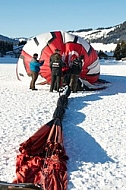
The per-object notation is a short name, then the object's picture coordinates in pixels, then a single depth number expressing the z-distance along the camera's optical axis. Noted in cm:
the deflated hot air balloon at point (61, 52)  1257
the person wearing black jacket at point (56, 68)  1168
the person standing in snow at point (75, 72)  1194
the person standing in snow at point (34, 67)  1220
